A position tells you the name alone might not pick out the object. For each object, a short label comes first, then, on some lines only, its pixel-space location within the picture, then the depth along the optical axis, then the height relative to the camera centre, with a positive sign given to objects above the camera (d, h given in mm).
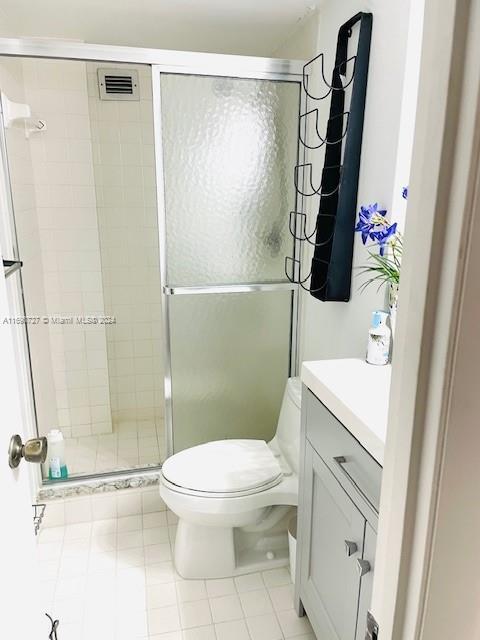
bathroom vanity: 1122 -771
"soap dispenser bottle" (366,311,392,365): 1522 -474
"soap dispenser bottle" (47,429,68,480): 2295 -1245
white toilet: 1798 -1124
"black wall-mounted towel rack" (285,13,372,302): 1616 +110
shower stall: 2029 -264
